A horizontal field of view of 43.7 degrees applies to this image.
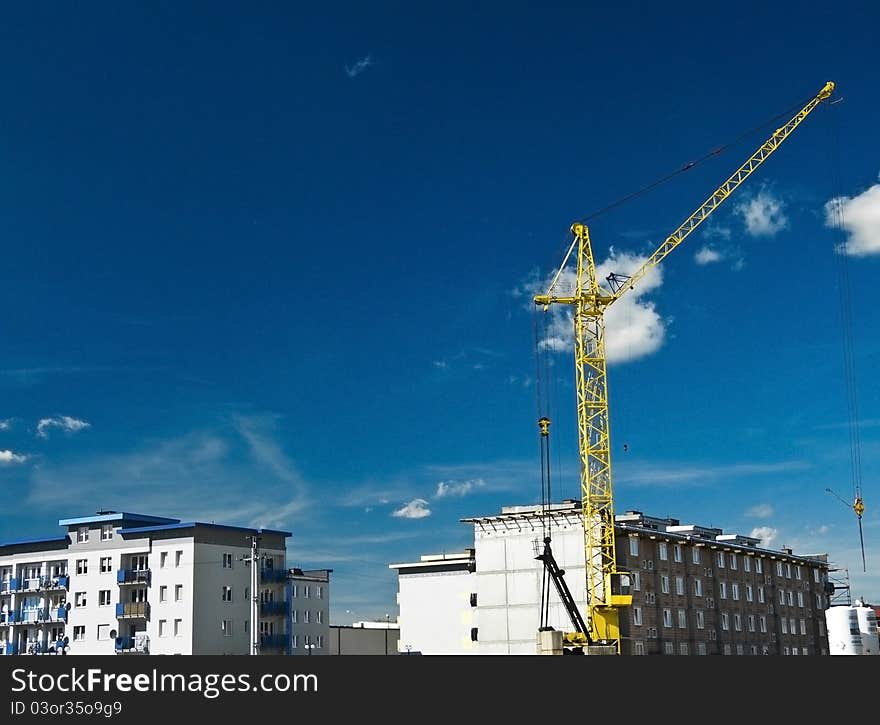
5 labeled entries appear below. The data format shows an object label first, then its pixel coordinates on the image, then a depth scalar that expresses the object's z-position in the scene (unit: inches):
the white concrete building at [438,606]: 4564.5
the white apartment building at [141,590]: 4089.6
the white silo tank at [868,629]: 2648.4
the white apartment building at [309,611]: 4445.1
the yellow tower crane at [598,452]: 4001.0
